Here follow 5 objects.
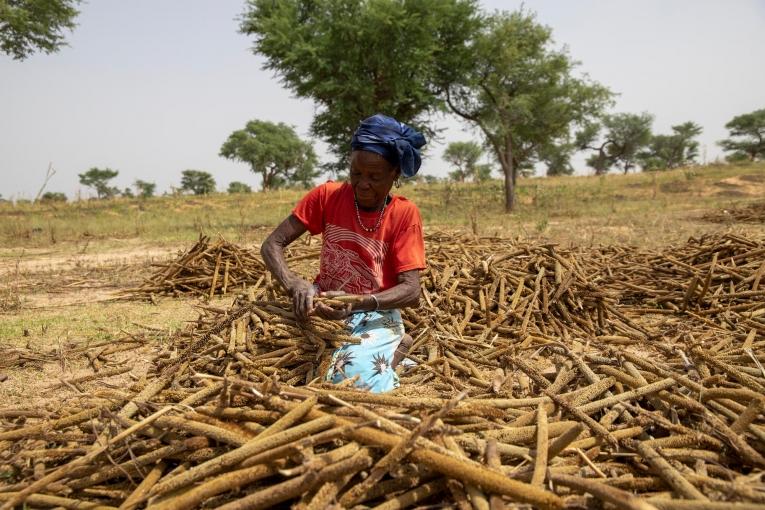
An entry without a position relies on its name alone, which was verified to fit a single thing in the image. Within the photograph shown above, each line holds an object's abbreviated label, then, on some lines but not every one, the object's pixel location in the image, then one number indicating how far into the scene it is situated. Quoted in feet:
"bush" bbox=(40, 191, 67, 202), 112.57
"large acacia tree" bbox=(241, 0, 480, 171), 45.96
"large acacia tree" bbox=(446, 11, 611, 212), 53.57
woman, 8.06
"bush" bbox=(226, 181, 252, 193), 163.57
